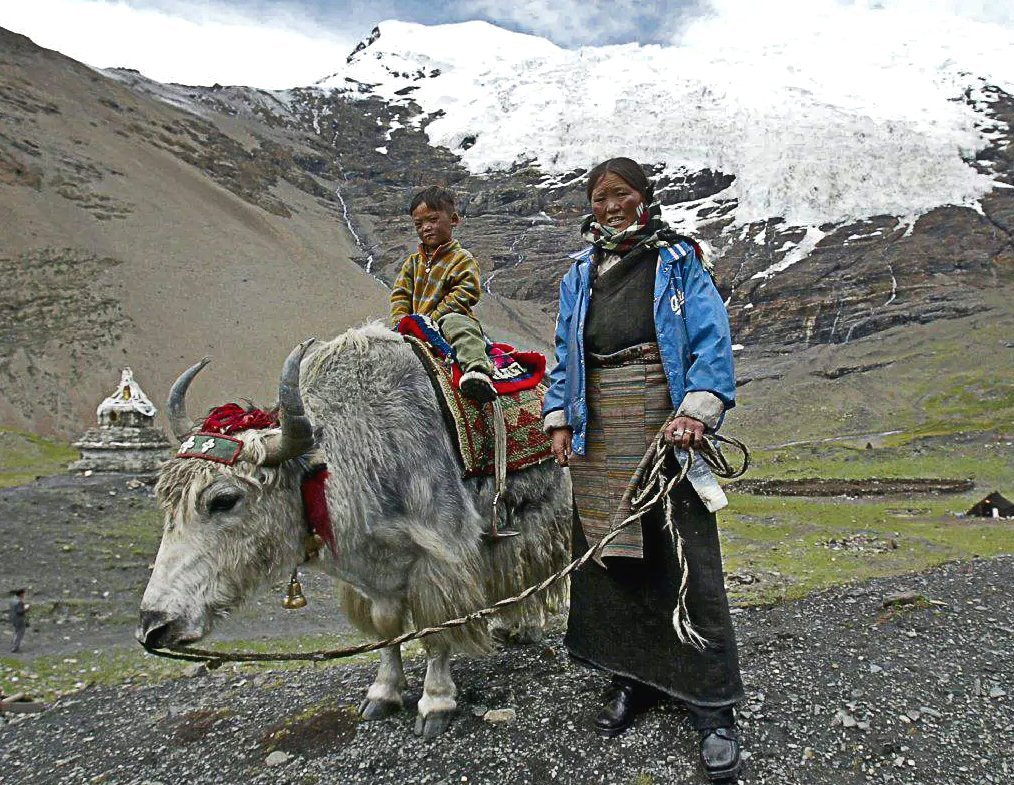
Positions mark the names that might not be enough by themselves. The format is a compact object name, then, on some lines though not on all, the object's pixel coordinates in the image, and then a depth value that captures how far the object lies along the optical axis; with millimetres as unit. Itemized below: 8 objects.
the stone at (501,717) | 3488
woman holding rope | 2918
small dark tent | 12688
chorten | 20266
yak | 2949
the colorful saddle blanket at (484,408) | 3709
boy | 3943
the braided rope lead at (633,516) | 2859
